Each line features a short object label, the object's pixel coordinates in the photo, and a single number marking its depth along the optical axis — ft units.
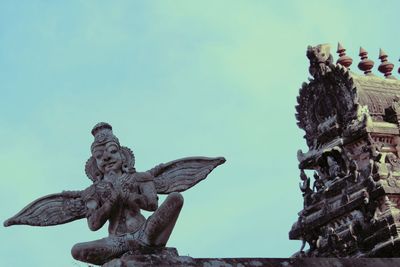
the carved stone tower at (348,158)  85.87
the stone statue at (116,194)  37.14
